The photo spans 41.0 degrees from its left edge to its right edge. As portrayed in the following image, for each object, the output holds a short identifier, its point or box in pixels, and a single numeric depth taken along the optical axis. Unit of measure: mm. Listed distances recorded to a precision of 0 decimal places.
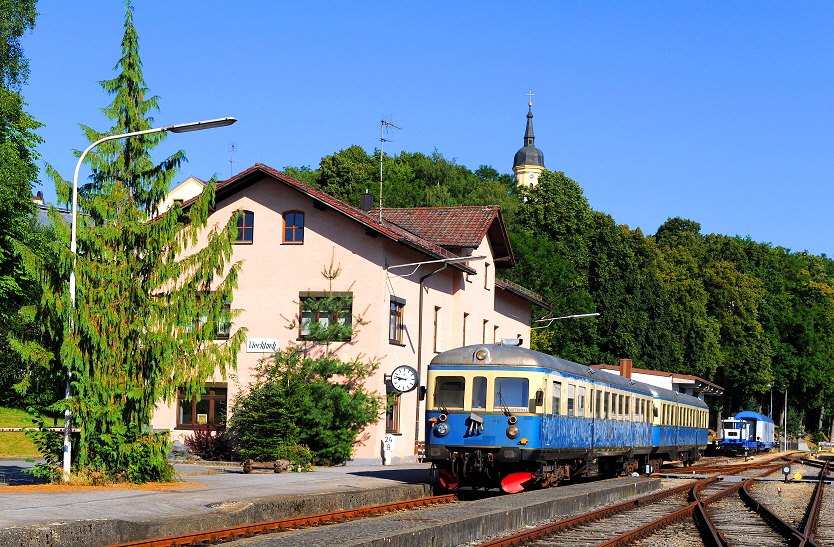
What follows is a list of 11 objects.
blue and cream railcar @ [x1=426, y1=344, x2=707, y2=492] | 20688
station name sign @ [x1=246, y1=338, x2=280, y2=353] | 32188
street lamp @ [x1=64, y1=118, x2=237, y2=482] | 18291
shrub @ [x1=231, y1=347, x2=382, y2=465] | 28594
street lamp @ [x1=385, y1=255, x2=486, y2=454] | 34031
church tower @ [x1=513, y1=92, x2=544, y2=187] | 166500
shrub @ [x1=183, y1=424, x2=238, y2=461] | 30797
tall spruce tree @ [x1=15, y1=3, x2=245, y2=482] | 18547
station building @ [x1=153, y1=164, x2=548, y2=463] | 31891
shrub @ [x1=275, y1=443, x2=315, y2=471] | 27475
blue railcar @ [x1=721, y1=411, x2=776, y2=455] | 62594
